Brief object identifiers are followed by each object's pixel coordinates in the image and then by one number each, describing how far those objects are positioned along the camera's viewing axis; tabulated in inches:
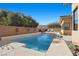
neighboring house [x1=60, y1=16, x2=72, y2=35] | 269.8
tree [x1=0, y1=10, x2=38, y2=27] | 284.8
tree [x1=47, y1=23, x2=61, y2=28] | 382.2
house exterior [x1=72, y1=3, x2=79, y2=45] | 125.3
